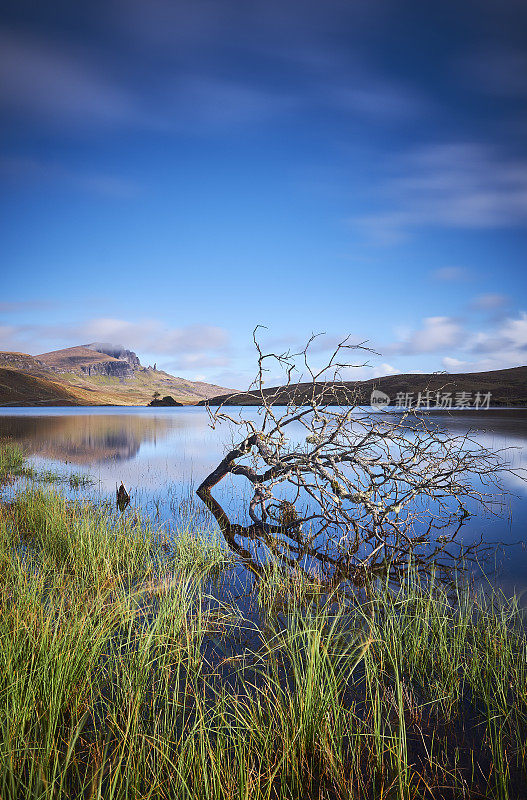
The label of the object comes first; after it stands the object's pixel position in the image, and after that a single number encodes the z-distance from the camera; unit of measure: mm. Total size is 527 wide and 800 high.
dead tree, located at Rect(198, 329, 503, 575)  7566
